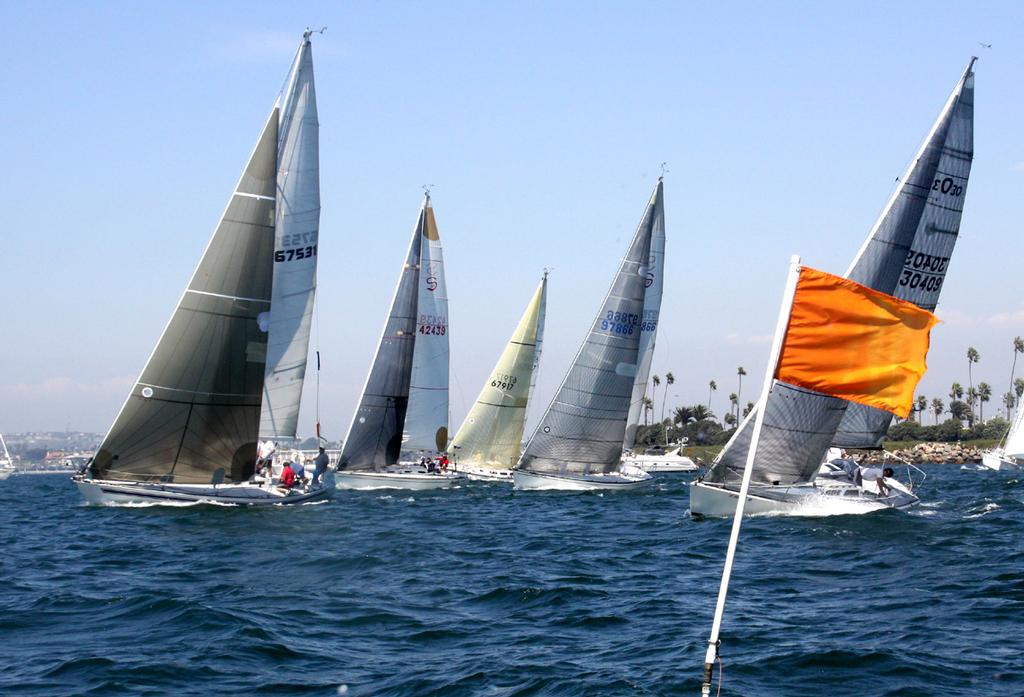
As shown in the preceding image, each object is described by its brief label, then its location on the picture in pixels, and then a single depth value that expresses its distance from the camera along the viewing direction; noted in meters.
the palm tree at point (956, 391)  173.50
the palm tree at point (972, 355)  172.62
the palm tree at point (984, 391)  176.00
